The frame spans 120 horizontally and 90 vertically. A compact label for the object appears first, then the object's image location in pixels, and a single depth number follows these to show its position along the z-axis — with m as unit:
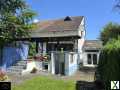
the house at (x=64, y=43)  9.35
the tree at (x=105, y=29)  14.49
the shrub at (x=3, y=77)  6.54
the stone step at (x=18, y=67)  8.32
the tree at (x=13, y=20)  8.17
